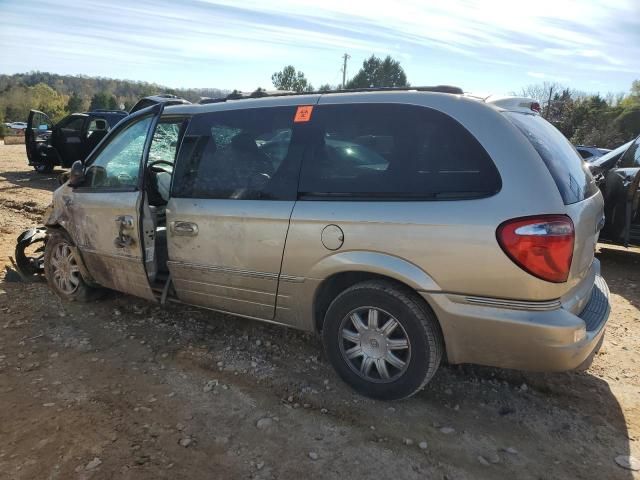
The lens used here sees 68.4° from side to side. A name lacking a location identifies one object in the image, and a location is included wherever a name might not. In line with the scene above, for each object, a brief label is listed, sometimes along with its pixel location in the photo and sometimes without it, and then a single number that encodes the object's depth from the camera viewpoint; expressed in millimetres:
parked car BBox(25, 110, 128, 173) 12945
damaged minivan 2480
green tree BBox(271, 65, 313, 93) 65769
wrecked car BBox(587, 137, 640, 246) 5477
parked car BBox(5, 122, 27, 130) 51562
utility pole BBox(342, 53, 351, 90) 61969
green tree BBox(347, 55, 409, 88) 74125
